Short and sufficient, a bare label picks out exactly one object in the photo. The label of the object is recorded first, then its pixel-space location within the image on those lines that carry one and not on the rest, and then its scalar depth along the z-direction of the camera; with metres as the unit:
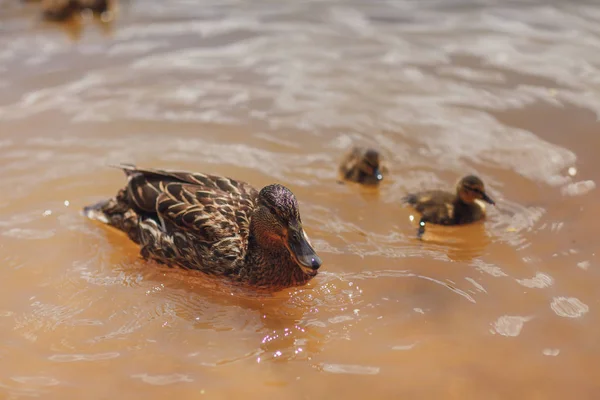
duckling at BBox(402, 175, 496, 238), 4.20
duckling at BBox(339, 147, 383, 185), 4.60
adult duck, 3.45
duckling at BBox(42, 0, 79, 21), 8.34
